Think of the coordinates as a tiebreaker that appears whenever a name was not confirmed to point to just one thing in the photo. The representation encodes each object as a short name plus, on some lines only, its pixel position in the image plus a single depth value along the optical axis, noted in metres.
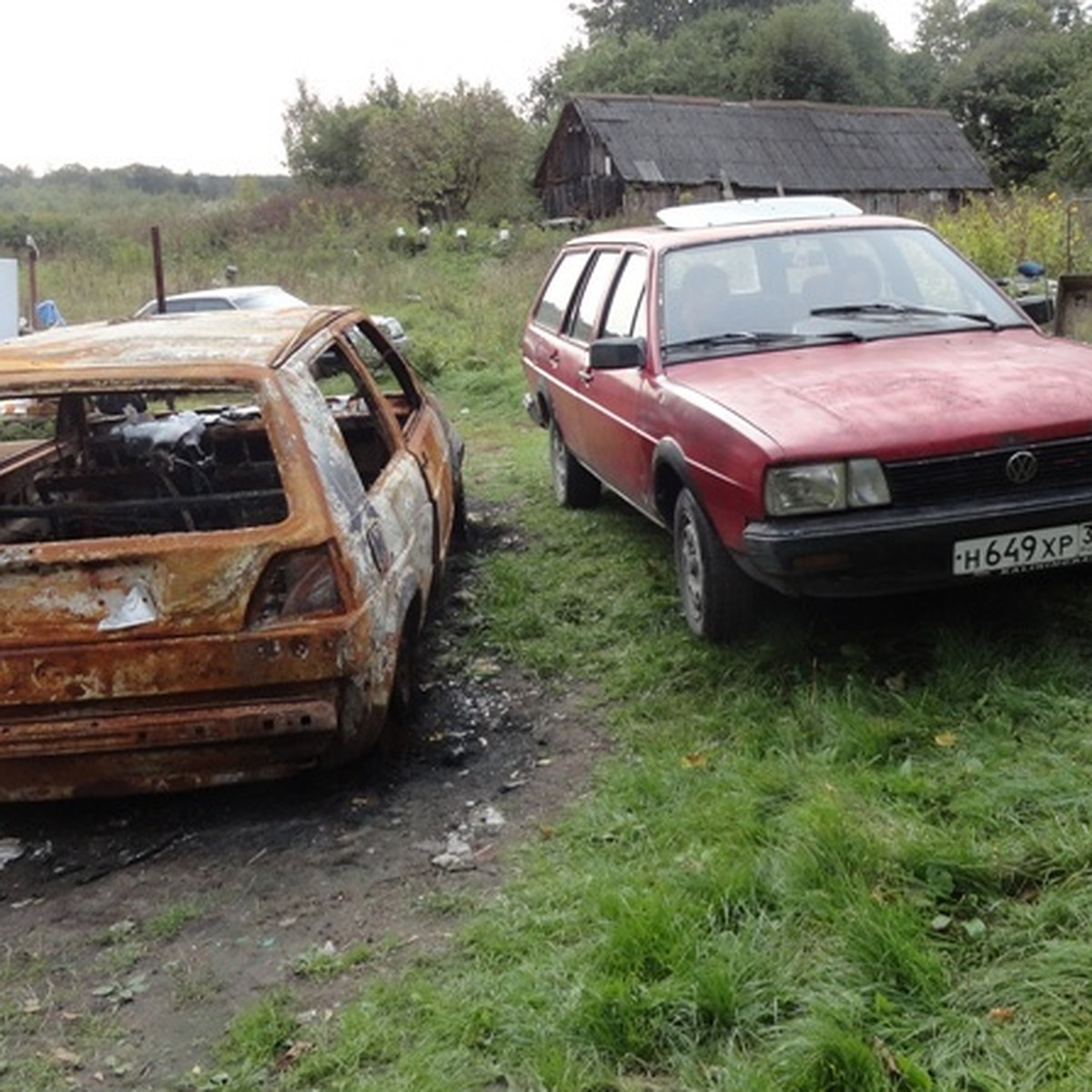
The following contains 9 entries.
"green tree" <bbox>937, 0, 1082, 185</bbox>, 46.12
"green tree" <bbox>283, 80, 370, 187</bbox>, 50.39
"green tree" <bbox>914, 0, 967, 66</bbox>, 63.00
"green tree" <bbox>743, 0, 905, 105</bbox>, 52.69
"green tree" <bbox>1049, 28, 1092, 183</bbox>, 36.16
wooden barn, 34.84
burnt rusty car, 3.55
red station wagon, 3.85
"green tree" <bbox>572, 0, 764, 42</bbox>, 69.94
